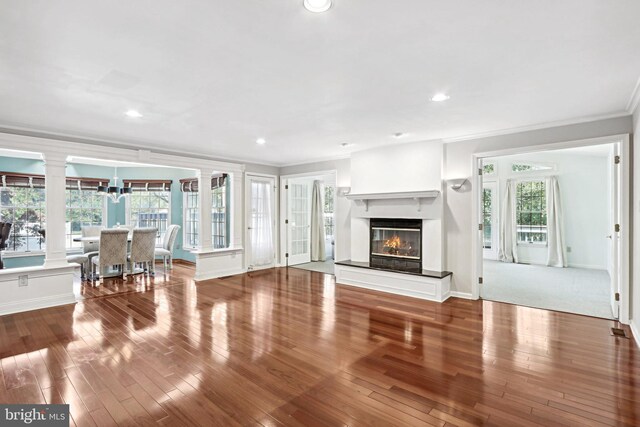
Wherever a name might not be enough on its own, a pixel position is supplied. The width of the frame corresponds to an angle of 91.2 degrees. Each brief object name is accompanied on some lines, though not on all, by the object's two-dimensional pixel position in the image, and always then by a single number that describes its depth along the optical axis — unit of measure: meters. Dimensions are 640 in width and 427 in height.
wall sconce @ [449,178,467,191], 4.76
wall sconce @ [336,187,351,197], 6.17
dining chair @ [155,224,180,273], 7.18
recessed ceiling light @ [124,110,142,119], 3.59
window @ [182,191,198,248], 8.46
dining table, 6.18
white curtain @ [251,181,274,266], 7.06
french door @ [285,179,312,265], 7.56
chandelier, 6.73
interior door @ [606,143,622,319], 3.73
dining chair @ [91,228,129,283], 5.66
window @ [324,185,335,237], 9.73
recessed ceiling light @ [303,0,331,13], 1.72
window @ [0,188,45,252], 6.79
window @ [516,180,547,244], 7.86
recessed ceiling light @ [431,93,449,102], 3.09
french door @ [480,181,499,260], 8.56
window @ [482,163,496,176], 8.58
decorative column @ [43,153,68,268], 4.45
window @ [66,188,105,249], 7.84
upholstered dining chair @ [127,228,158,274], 6.17
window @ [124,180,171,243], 8.55
